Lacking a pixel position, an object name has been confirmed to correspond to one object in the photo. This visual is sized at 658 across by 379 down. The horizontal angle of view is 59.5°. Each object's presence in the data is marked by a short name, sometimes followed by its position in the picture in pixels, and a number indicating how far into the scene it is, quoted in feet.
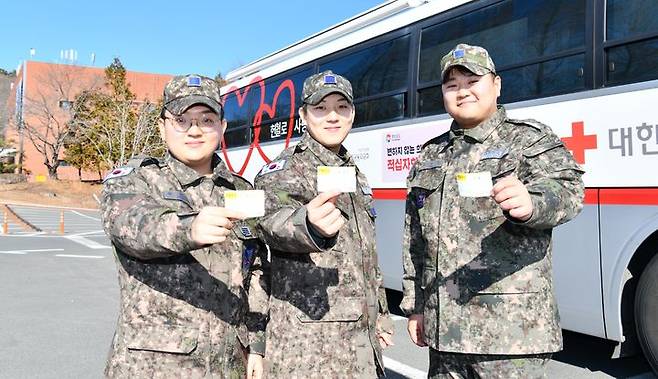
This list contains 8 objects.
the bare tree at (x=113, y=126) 119.14
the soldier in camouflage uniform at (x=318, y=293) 8.10
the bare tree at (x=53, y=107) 126.62
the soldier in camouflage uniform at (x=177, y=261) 6.66
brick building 128.36
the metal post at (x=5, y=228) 56.44
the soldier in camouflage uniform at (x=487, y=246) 7.48
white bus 13.73
